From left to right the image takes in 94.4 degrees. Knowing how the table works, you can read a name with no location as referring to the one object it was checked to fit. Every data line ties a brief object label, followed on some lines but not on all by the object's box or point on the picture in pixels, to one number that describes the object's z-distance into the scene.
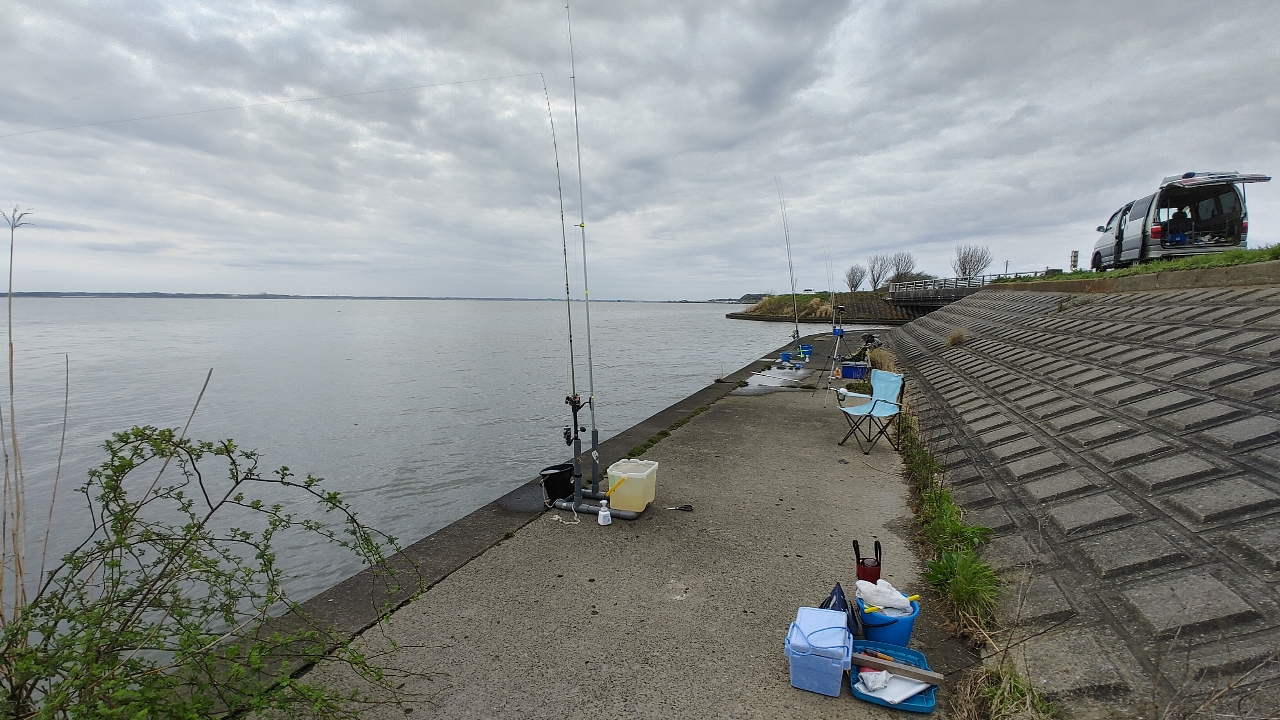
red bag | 3.57
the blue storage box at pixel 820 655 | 2.92
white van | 11.11
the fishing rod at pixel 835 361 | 11.70
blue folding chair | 7.37
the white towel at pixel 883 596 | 3.29
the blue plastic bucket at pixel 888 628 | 3.23
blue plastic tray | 2.81
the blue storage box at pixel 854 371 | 12.32
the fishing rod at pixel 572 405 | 5.27
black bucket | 5.65
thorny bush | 2.03
